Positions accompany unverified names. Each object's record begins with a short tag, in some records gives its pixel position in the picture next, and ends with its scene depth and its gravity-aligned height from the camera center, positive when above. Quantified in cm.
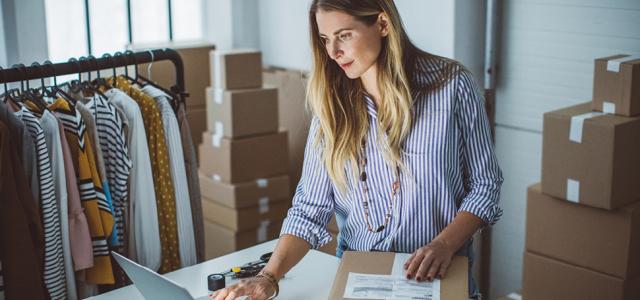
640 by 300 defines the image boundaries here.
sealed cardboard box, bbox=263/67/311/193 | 400 -49
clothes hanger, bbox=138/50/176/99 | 244 -22
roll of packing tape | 186 -63
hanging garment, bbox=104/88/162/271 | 235 -54
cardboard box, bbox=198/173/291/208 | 366 -82
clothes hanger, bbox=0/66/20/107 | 218 -22
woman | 172 -30
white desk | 185 -64
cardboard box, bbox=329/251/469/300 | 153 -53
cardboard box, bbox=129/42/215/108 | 399 -25
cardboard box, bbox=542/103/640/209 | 255 -47
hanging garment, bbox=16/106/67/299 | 209 -51
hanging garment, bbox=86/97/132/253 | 229 -38
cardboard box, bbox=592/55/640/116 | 258 -24
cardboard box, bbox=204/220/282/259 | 374 -106
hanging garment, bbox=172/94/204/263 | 254 -51
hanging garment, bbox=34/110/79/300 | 213 -42
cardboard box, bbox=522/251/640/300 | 266 -94
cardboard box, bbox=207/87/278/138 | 361 -44
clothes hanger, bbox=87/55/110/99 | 228 -20
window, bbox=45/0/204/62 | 391 -3
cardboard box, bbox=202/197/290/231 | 370 -94
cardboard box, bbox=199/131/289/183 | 364 -66
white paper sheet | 151 -54
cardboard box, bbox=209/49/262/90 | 362 -24
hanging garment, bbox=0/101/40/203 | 204 -34
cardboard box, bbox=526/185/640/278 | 261 -76
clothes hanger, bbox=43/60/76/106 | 227 -22
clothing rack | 212 -14
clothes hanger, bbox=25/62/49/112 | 216 -22
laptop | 141 -50
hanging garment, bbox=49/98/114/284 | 220 -49
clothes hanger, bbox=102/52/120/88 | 232 -12
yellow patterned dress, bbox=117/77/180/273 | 242 -49
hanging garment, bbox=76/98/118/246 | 225 -35
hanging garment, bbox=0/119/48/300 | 199 -53
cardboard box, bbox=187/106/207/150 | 406 -54
